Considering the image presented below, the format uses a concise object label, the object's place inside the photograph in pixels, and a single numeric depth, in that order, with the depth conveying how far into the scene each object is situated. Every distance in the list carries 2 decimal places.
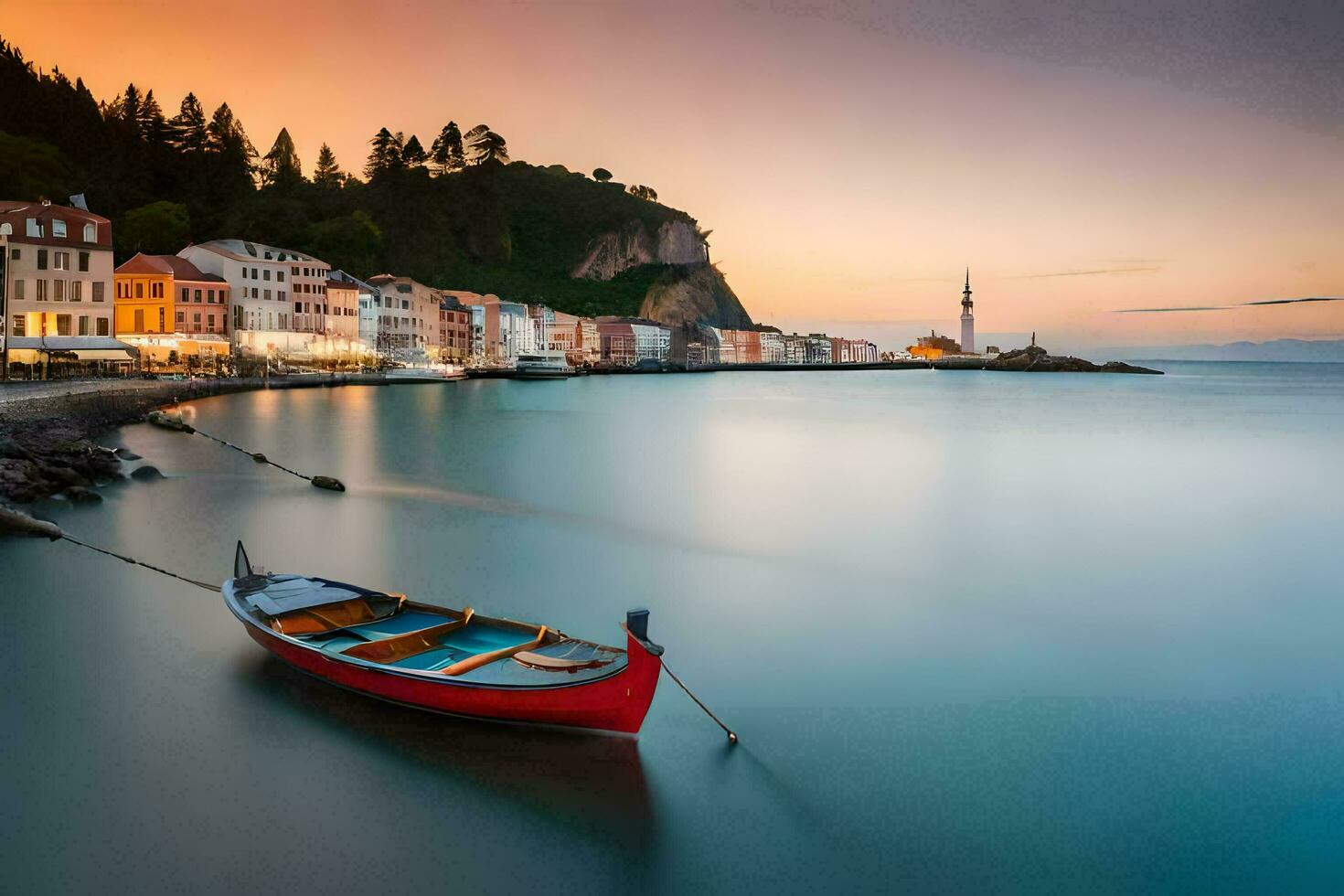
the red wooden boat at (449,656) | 8.35
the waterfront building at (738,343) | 191.38
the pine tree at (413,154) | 142.50
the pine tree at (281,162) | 124.75
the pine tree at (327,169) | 140.86
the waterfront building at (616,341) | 147.15
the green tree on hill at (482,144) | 159.62
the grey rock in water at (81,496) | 20.31
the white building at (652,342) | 151.00
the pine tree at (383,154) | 138.12
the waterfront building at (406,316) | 88.81
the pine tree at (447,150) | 153.50
